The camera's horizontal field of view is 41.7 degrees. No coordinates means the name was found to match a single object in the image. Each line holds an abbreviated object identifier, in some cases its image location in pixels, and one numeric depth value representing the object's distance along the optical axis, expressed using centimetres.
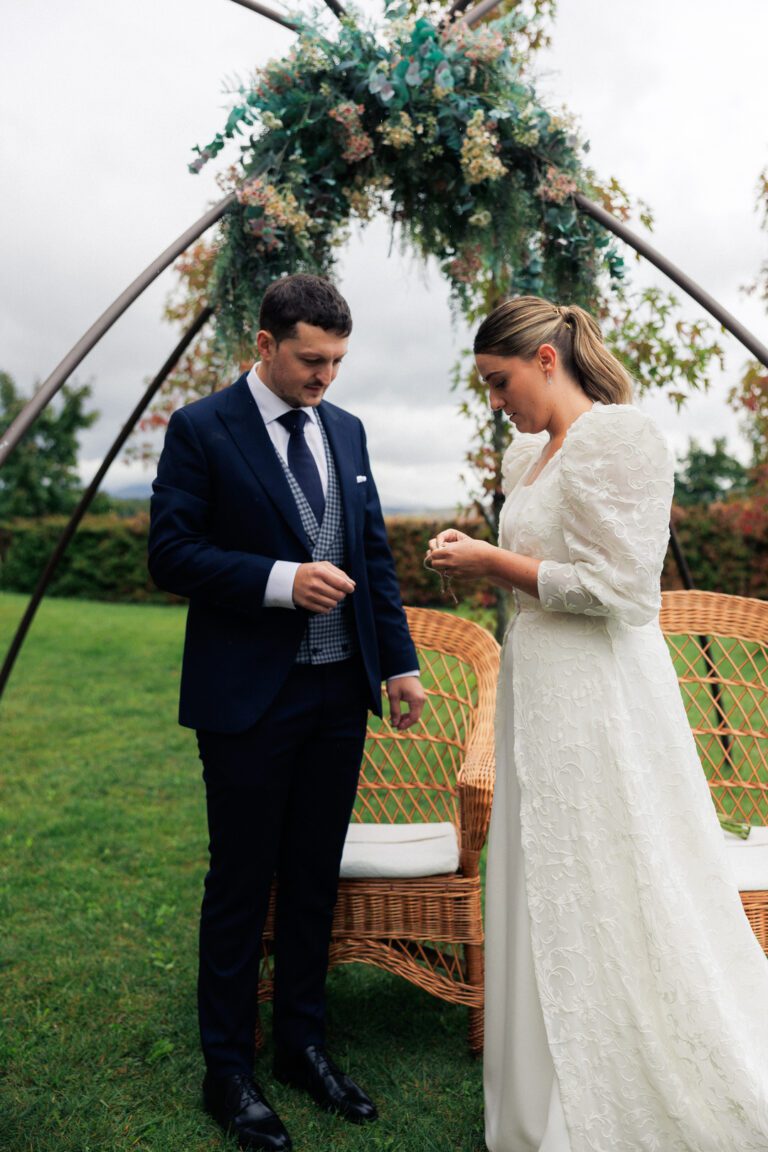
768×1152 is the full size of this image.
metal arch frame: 260
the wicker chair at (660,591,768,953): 318
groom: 222
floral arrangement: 299
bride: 196
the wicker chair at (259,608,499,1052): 257
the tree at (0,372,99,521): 2606
